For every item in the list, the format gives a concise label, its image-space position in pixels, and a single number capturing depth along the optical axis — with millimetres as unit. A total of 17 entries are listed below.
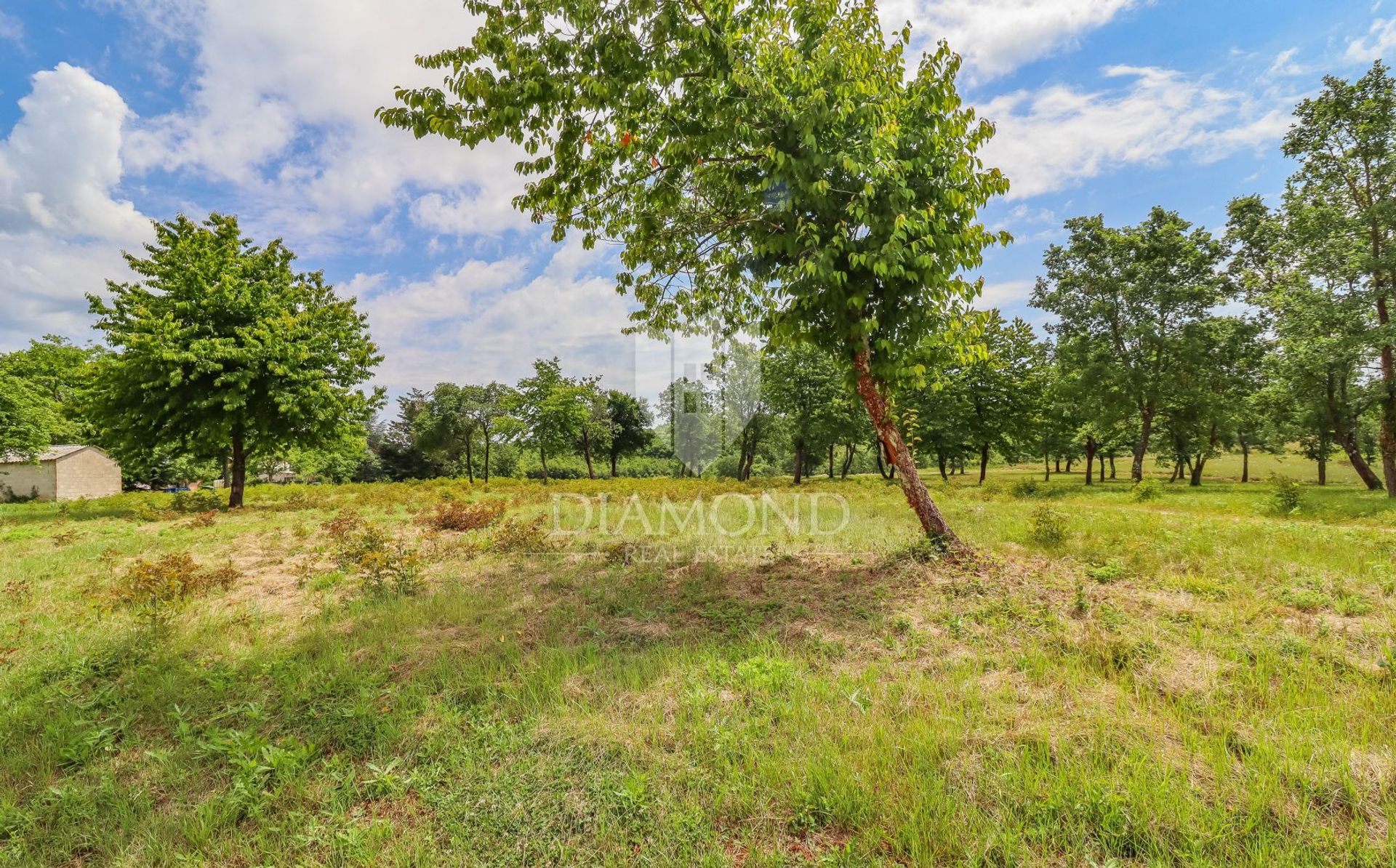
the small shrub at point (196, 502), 17641
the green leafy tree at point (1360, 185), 15891
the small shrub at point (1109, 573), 6715
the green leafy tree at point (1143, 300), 23531
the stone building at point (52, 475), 30766
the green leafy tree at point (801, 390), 30922
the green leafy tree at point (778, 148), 5711
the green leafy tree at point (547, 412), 39562
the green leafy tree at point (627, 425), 44938
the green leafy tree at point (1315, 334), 16266
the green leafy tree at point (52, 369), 33094
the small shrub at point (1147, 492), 18875
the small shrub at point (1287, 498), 14312
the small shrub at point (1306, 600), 5363
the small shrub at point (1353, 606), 5109
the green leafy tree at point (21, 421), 25125
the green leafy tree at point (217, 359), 15539
